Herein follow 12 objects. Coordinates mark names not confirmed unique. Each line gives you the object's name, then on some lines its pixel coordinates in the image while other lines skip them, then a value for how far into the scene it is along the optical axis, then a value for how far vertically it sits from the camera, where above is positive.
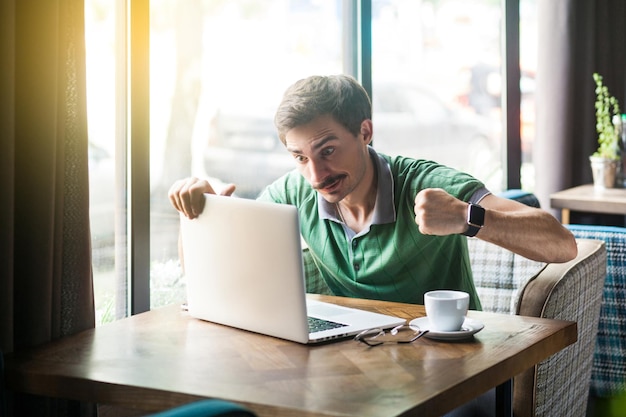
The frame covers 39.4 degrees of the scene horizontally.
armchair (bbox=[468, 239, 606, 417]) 2.12 -0.25
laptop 1.70 -0.14
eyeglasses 1.75 -0.26
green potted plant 4.00 +0.26
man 2.27 +0.02
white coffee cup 1.74 -0.21
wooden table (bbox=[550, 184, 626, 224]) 3.65 +0.02
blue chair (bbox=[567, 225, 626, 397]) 2.76 -0.41
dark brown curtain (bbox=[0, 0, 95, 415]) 1.73 +0.07
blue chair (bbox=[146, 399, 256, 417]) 0.88 -0.21
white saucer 1.73 -0.25
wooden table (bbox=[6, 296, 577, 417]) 1.41 -0.29
